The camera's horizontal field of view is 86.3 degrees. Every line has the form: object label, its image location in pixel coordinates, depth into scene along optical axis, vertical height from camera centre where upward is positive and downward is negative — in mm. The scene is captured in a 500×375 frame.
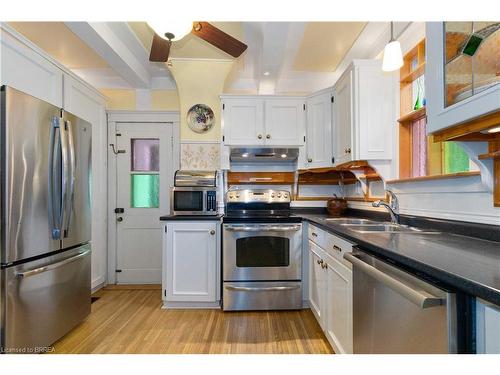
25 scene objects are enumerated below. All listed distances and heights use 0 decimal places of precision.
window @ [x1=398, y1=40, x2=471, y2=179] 1811 +435
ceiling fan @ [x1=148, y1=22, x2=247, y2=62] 1763 +1161
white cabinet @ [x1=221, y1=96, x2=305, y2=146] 2953 +793
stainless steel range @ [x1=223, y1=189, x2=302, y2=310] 2541 -684
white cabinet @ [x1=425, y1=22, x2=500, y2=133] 957 +463
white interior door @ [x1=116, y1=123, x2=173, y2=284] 3408 -134
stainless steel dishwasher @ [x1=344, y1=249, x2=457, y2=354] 828 -455
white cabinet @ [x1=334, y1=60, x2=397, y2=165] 2232 +692
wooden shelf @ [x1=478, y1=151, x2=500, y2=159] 1187 +170
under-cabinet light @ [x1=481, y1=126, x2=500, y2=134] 1023 +250
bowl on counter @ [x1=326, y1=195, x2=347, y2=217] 3045 -161
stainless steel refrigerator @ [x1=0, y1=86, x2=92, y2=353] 1533 -198
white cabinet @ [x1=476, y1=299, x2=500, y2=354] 692 -366
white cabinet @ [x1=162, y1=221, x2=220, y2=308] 2607 -718
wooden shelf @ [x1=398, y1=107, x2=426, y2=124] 1915 +582
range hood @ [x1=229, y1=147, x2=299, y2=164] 2990 +431
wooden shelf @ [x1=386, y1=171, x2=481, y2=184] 1419 +96
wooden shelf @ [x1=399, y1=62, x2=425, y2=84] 1964 +916
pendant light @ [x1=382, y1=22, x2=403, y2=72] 1575 +808
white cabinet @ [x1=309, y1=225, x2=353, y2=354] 1581 -676
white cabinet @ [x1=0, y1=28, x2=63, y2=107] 1875 +952
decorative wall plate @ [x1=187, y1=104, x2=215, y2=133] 3148 +874
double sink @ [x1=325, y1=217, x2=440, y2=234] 1712 -262
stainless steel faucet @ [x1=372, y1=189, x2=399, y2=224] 2052 -118
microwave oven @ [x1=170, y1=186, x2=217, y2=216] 2799 -88
